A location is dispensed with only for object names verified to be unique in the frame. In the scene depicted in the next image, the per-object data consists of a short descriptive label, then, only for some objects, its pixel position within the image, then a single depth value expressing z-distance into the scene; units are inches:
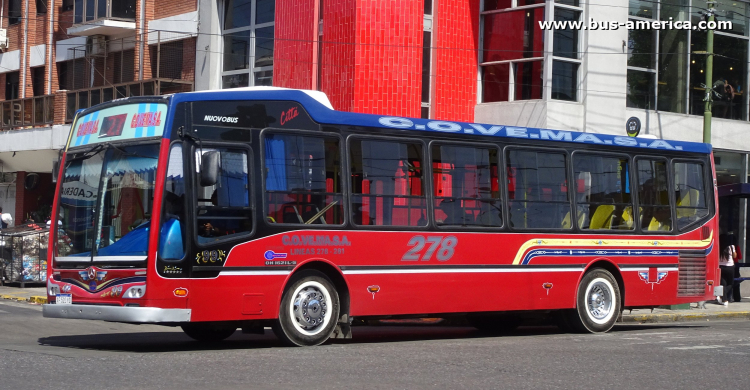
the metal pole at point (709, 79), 912.3
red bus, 442.3
